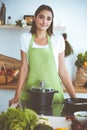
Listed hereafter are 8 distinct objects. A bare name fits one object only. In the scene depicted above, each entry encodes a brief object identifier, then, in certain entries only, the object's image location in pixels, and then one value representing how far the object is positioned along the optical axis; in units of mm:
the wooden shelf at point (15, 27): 3158
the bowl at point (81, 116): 1244
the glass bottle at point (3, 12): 3238
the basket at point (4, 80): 3084
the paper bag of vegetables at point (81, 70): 3172
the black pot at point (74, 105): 1505
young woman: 2088
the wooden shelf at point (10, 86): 2980
